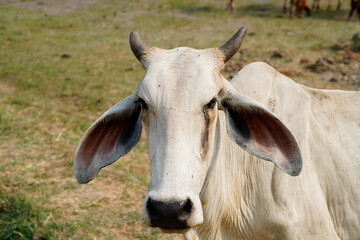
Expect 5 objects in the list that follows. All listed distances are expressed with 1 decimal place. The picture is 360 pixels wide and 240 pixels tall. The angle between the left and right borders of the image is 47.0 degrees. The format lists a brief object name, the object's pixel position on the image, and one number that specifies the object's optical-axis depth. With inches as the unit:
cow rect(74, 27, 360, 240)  74.0
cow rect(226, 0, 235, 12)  591.2
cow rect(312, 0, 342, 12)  617.3
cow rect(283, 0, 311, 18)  554.9
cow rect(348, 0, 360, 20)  538.6
